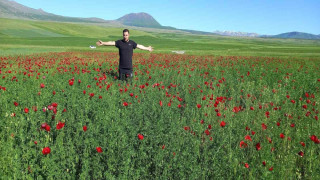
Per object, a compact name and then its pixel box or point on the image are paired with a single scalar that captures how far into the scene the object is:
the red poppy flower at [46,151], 3.01
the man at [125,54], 8.87
